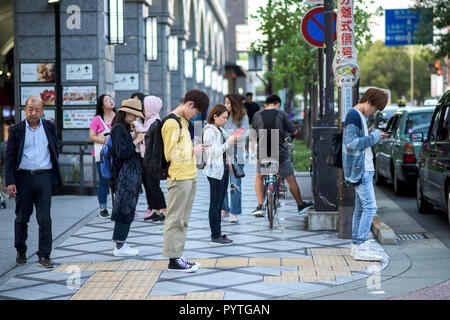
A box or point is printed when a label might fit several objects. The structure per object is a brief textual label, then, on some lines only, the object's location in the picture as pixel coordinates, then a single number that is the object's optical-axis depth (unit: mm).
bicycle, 10344
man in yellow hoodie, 7332
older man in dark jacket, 7844
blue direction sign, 33562
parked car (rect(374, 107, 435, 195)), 14469
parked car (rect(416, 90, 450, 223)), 10289
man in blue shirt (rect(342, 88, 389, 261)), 7891
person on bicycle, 11062
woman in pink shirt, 11594
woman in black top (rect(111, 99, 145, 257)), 8258
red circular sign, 11258
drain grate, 9835
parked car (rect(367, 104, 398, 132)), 20969
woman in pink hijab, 10773
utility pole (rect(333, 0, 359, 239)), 9148
